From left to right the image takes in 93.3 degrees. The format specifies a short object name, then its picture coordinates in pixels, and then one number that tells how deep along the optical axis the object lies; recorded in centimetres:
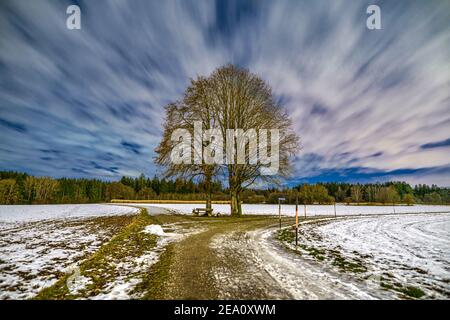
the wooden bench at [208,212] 2075
